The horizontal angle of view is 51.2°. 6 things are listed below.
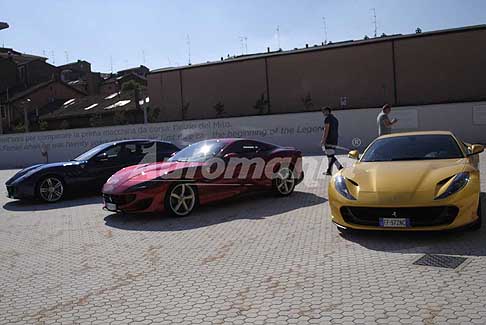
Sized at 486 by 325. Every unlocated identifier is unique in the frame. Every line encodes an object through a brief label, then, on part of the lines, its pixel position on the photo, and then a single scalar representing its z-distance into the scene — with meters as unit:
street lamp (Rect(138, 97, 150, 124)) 41.37
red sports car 8.19
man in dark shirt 11.92
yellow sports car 5.68
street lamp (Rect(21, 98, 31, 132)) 30.48
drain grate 4.91
